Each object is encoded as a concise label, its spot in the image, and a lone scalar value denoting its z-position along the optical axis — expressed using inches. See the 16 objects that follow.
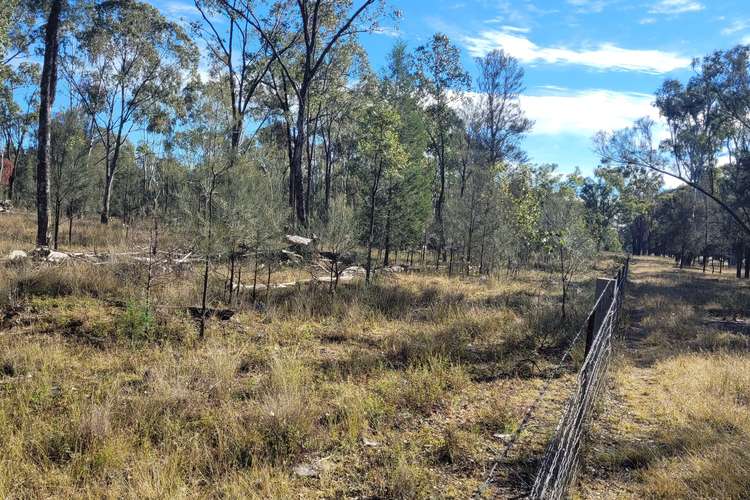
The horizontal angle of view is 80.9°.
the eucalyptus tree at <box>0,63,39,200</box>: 1087.0
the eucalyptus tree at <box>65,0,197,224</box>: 1052.5
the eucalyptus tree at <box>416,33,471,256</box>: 1176.8
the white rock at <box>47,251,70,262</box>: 446.0
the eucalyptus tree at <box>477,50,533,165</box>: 1326.3
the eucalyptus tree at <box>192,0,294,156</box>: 880.9
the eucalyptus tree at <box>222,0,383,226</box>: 762.2
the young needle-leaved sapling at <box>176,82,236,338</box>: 303.3
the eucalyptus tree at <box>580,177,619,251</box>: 1605.6
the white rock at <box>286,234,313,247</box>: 594.9
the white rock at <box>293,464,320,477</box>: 152.1
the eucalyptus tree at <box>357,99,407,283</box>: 504.7
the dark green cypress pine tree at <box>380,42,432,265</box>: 681.0
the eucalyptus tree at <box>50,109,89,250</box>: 671.1
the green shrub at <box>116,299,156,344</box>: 275.7
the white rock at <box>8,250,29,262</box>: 426.6
